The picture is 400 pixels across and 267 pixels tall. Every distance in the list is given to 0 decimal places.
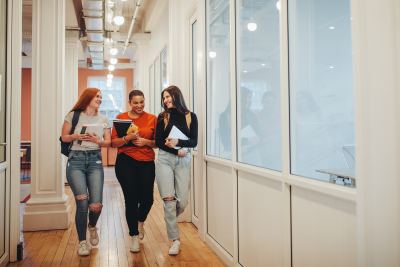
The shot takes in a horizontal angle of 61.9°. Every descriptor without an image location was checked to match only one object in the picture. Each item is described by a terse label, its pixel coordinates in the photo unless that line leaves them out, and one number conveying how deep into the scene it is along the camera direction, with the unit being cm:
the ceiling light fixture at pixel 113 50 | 747
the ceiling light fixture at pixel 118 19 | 536
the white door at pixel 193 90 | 414
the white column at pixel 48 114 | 388
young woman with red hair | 283
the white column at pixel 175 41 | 432
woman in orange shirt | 290
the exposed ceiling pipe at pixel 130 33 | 581
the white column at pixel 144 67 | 817
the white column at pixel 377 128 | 117
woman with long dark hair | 287
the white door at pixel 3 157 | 262
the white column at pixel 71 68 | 760
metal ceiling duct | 586
